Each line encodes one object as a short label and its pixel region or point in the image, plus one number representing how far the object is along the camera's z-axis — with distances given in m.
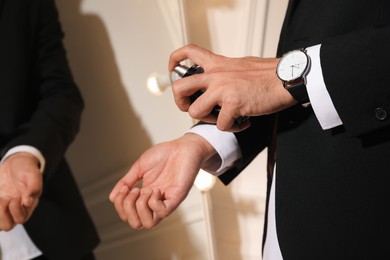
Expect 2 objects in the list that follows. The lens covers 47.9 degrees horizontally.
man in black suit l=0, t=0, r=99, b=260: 1.12
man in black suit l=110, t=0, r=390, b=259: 0.53
